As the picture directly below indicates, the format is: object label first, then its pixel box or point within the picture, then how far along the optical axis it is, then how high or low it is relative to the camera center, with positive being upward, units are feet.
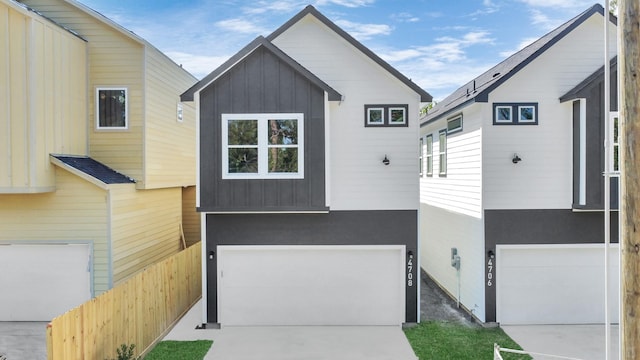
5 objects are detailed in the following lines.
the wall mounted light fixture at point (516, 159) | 29.43 +1.22
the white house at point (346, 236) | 30.04 -4.62
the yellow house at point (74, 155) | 27.55 +1.75
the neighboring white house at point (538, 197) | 29.76 -1.65
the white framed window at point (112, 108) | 33.63 +5.88
